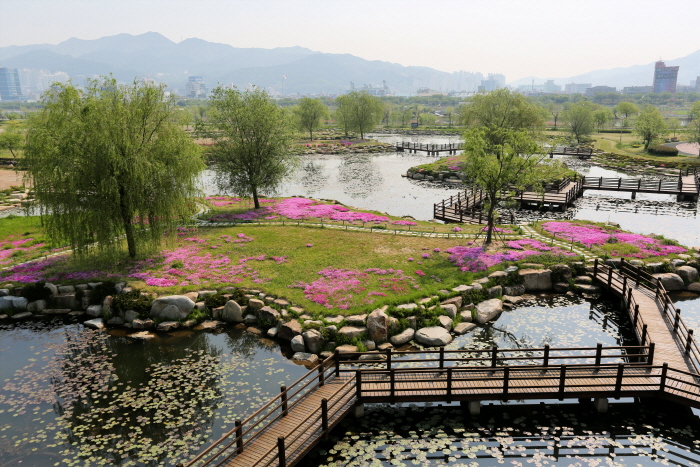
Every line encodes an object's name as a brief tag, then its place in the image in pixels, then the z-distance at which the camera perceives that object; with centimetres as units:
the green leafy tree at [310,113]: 14388
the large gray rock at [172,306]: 2814
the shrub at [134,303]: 2836
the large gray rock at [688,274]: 3203
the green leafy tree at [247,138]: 4728
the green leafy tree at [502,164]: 3500
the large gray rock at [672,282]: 3147
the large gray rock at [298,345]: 2458
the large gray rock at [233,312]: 2803
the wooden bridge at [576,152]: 10851
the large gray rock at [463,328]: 2647
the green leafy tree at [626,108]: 17452
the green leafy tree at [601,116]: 14888
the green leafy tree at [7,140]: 8779
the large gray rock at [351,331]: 2477
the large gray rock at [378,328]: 2503
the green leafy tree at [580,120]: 12862
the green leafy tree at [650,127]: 10725
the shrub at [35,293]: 3011
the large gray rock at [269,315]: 2705
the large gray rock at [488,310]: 2788
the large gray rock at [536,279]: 3181
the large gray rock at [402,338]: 2509
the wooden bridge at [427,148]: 11485
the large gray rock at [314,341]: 2447
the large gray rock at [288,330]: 2538
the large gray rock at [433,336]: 2503
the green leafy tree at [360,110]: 13912
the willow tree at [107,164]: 2950
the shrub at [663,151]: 10038
